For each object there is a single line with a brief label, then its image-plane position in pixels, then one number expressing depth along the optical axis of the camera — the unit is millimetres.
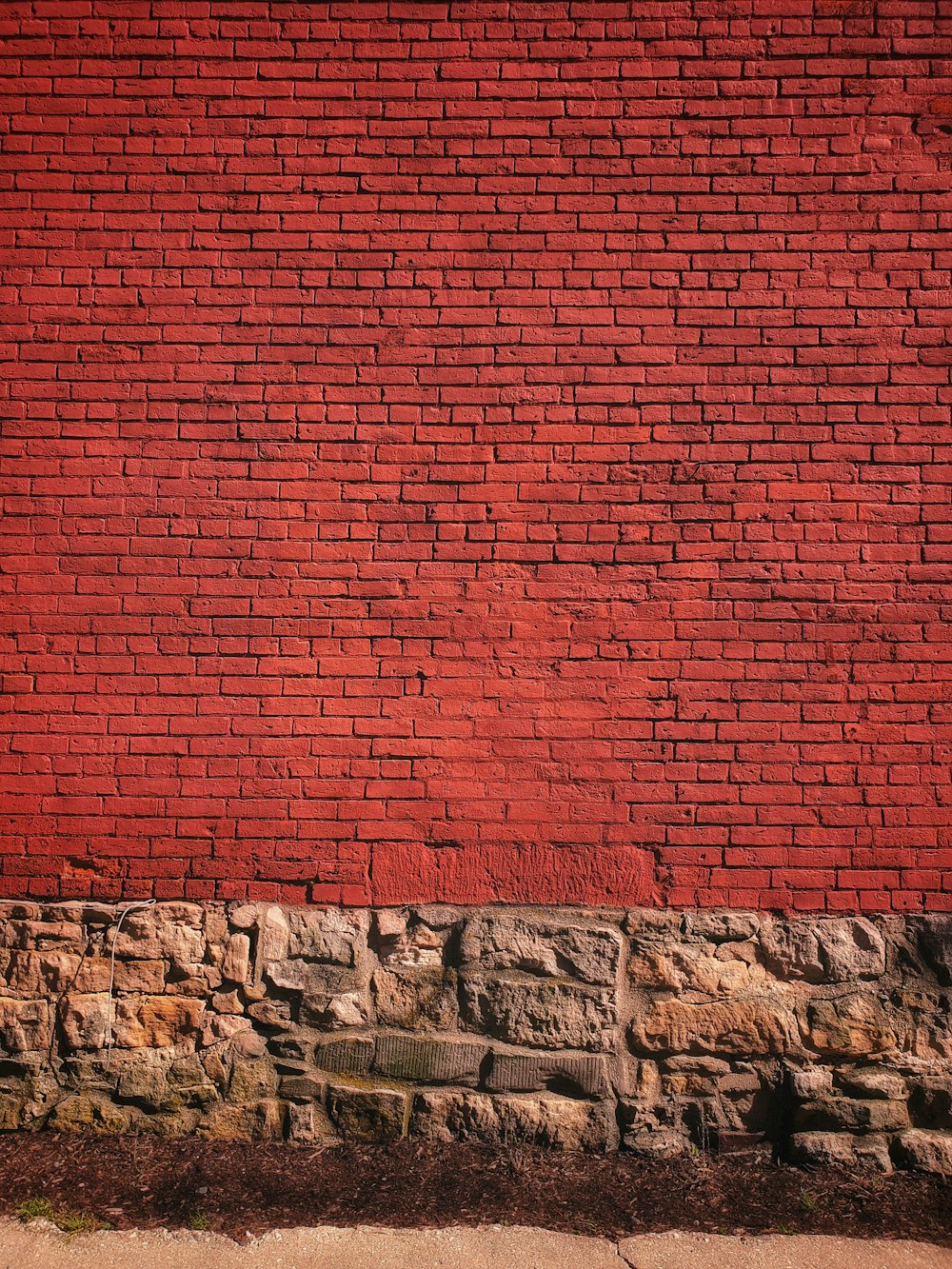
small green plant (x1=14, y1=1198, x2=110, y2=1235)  3057
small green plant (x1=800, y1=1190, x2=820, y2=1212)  3211
